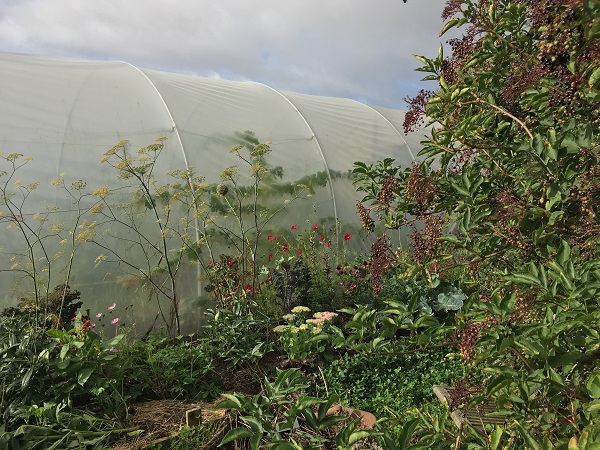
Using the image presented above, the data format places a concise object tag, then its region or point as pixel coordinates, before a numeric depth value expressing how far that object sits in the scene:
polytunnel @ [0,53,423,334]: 4.91
